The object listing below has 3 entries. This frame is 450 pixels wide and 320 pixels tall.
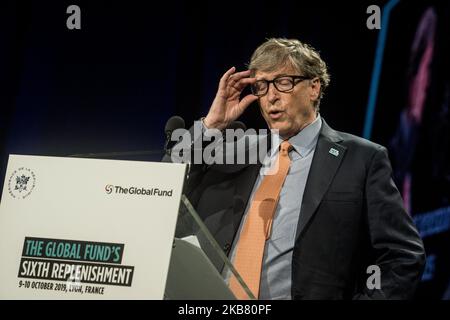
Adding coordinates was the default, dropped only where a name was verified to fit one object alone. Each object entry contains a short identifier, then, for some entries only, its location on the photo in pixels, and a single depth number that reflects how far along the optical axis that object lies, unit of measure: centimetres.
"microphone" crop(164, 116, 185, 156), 443
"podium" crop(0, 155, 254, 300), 315
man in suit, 436
